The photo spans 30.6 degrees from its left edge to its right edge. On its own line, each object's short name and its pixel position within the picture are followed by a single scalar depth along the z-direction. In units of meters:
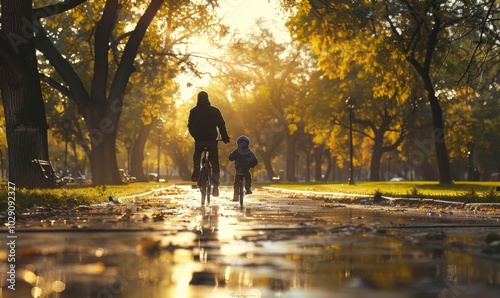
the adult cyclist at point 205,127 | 19.14
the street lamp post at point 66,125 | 69.50
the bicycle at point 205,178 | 19.47
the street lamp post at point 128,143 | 92.44
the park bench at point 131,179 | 63.39
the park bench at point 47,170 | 24.23
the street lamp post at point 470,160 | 87.22
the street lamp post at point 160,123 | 72.62
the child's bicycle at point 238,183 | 20.88
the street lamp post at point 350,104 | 59.31
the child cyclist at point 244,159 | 20.91
